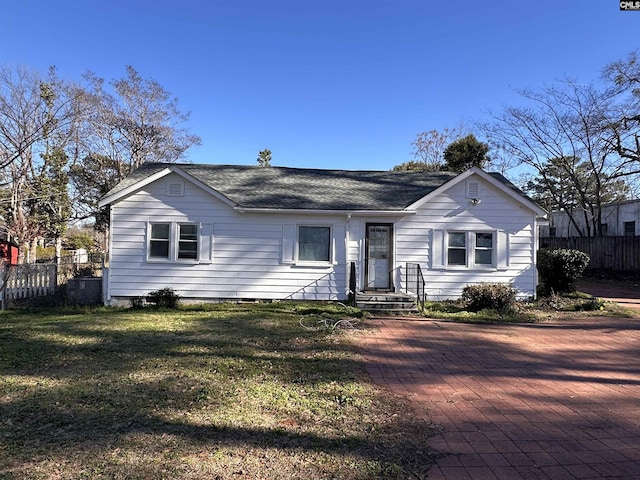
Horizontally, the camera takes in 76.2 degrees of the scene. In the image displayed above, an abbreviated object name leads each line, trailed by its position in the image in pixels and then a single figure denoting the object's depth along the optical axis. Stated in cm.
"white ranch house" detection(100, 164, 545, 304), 1197
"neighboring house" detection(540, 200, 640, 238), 2273
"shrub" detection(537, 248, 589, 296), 1229
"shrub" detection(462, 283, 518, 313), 1101
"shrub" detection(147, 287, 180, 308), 1149
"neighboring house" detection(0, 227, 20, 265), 1859
